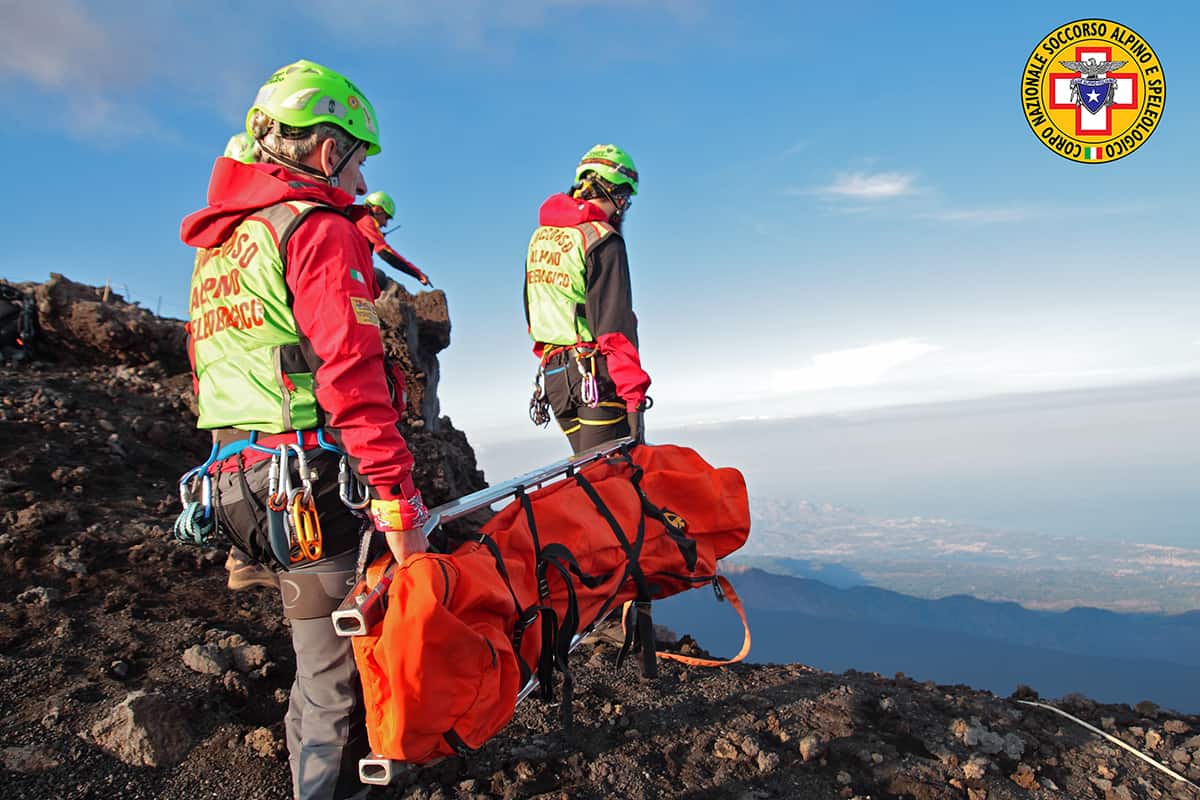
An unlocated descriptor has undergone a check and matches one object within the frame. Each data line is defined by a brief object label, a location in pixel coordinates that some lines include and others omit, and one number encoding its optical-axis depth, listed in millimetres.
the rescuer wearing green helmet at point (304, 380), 2508
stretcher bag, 2334
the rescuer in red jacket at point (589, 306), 5168
